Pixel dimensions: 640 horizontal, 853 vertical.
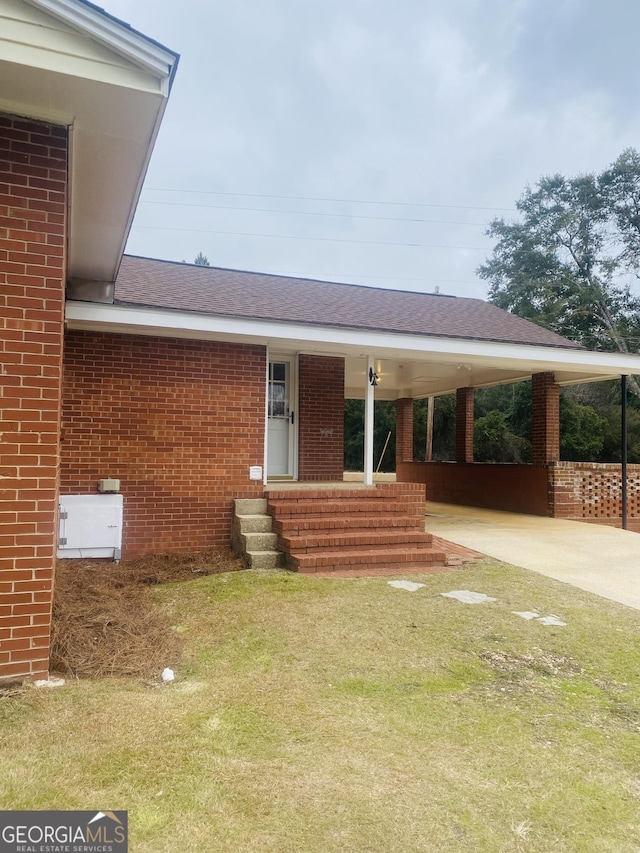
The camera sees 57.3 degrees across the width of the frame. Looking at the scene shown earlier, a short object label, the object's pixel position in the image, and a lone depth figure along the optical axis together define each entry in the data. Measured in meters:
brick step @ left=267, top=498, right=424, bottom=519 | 7.25
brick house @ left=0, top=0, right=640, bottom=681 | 3.22
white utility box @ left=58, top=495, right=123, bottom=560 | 6.79
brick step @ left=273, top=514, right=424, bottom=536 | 6.87
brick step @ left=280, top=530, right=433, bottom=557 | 6.54
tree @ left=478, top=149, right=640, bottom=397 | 27.16
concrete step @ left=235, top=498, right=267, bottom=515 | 7.51
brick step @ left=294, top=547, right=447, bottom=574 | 6.30
